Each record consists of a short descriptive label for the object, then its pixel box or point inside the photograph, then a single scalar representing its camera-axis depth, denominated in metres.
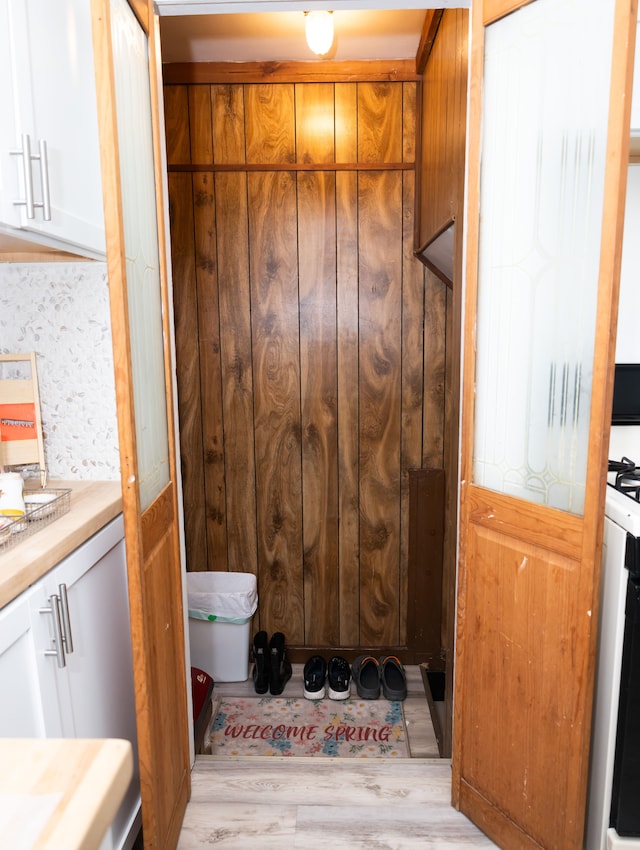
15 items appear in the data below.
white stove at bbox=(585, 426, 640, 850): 1.30
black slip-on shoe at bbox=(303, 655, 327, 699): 2.69
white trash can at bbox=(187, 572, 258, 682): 2.77
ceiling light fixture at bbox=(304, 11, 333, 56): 2.13
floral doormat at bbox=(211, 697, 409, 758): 2.36
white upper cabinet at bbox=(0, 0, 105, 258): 1.13
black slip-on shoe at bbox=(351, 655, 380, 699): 2.69
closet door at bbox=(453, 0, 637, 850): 1.25
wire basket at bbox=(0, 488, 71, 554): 1.22
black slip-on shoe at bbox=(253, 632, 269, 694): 2.74
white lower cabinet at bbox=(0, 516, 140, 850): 1.07
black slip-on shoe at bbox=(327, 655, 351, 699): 2.68
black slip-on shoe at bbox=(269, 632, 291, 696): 2.74
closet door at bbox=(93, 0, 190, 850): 1.19
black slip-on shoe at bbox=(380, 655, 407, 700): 2.66
